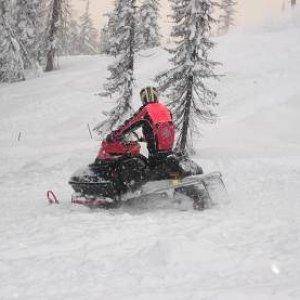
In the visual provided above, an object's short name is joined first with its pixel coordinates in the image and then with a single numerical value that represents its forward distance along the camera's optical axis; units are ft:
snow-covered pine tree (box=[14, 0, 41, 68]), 138.31
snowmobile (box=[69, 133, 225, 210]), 32.17
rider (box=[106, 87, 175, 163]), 32.73
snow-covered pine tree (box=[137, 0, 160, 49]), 158.51
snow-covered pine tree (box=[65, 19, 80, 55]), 245.73
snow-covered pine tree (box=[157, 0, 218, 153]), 58.54
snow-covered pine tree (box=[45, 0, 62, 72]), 125.90
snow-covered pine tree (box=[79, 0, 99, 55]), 248.73
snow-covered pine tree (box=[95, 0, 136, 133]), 68.49
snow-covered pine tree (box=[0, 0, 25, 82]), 101.55
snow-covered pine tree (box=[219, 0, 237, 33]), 243.40
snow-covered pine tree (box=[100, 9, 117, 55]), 73.69
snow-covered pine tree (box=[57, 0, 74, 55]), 127.44
